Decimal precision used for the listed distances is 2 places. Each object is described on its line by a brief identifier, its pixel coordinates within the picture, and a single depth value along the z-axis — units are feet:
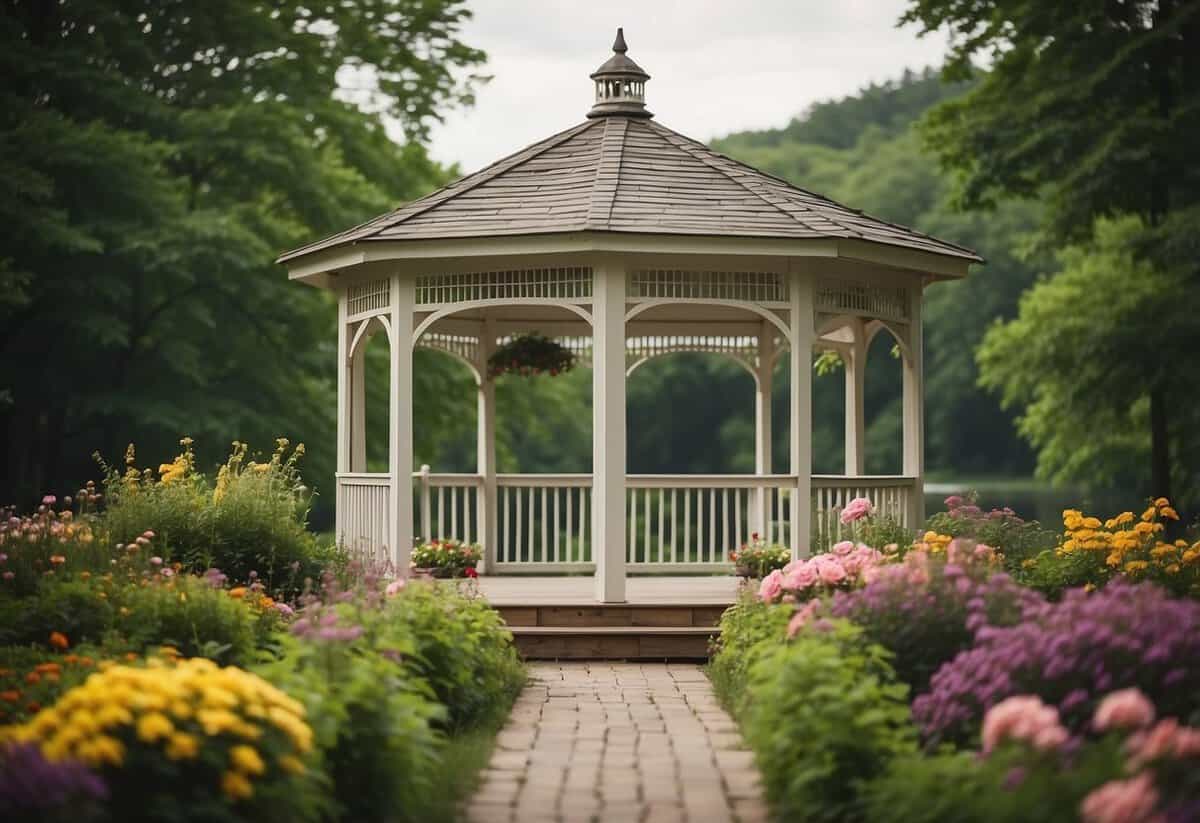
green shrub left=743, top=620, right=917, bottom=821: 21.99
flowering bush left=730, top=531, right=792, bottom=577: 46.65
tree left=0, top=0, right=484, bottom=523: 73.31
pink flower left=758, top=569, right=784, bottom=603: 32.56
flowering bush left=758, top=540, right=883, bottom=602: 31.60
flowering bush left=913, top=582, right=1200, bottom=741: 21.63
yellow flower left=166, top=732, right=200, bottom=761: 17.65
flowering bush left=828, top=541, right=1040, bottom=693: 25.70
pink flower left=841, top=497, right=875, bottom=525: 40.11
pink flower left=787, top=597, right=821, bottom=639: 26.84
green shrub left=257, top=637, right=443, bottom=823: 21.61
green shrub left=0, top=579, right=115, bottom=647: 29.99
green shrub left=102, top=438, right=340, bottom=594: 39.01
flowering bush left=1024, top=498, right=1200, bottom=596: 36.50
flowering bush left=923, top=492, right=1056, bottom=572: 39.73
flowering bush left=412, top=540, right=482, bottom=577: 49.75
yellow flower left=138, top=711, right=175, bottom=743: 17.66
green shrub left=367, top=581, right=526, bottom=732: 28.30
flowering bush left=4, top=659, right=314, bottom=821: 17.76
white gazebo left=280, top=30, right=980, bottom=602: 41.27
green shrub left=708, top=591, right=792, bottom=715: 30.27
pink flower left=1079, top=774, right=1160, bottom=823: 15.51
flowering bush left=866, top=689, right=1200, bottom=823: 15.94
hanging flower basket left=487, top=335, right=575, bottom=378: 52.80
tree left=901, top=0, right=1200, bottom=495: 69.77
